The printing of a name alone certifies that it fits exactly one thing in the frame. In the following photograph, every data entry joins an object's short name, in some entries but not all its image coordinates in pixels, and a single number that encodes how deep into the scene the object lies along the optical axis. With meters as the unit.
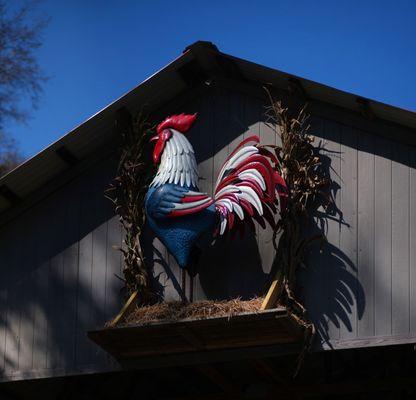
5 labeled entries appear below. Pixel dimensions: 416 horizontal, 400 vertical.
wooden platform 9.53
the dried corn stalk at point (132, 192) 10.69
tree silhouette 18.56
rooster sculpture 10.07
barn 9.92
